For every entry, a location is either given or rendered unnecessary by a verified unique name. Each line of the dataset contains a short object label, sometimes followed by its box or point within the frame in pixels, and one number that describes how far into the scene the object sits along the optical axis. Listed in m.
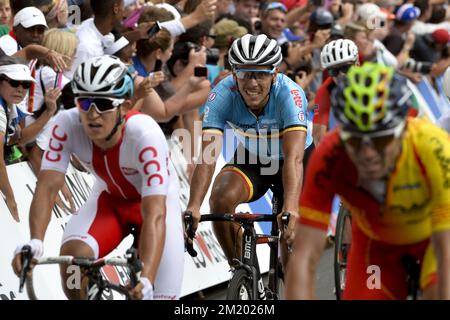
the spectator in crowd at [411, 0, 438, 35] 19.50
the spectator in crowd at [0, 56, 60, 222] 8.30
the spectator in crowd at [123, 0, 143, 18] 11.40
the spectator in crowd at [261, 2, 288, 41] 13.38
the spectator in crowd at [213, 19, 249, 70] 12.67
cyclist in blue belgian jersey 7.91
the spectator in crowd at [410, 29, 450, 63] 19.25
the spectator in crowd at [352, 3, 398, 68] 15.20
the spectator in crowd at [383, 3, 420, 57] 18.08
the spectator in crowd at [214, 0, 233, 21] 13.55
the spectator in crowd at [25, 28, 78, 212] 9.07
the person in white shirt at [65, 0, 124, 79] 10.03
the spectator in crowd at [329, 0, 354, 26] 16.70
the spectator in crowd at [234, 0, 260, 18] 13.94
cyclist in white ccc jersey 6.03
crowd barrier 8.27
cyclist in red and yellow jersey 4.83
